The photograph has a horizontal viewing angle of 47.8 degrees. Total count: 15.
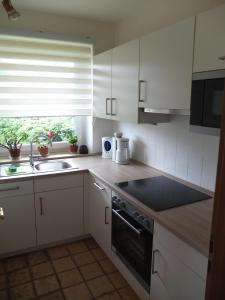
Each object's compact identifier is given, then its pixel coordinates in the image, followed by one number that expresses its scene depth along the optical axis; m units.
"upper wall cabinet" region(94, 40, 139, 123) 2.13
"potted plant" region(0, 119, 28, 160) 2.79
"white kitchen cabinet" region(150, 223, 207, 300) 1.28
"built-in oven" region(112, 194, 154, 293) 1.70
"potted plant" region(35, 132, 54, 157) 2.93
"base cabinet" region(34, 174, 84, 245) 2.41
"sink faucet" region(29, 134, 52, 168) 2.68
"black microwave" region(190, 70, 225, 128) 1.33
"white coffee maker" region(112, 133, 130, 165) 2.70
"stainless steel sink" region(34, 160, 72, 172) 2.82
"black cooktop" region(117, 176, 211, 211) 1.74
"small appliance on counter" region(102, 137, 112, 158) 2.92
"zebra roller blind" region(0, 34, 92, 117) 2.58
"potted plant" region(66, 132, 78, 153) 3.11
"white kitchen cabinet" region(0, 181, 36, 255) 2.28
